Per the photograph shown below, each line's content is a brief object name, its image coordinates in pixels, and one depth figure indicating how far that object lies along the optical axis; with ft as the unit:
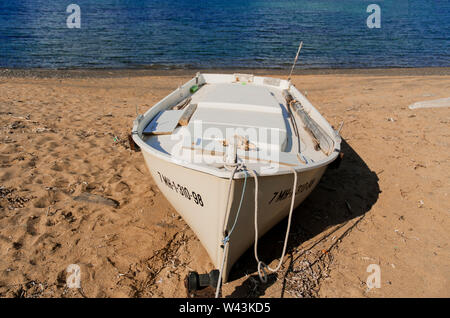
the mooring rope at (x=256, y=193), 10.42
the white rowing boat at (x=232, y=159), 11.12
